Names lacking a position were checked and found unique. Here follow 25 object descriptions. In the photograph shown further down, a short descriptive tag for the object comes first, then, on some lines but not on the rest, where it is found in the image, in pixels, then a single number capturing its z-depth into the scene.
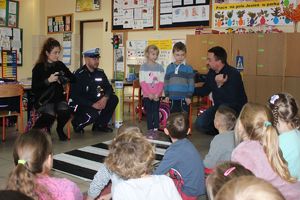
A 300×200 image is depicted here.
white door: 9.46
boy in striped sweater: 5.18
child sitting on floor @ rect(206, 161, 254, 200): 1.36
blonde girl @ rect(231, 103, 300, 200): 1.87
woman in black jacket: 4.87
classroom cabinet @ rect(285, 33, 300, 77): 6.02
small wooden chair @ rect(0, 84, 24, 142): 4.59
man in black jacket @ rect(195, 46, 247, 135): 4.80
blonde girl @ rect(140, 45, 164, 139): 5.30
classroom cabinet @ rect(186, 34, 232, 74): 6.75
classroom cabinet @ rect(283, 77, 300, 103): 6.05
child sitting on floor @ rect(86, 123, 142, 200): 2.48
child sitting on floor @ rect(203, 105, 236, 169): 2.71
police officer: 5.38
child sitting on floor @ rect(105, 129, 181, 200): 1.68
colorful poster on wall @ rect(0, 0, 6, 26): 9.18
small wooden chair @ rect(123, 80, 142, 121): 6.87
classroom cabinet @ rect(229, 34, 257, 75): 6.47
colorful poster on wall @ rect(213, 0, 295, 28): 6.60
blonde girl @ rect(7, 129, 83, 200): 1.57
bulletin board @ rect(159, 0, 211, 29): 7.50
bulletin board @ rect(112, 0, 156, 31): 8.34
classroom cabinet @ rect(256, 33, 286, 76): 6.19
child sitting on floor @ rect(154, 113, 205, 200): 2.40
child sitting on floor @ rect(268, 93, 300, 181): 2.22
